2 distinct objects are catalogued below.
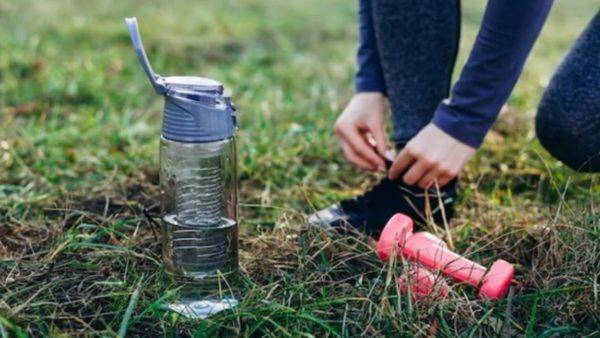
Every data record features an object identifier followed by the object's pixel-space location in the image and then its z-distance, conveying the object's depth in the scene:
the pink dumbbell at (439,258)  1.47
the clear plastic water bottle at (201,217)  1.41
